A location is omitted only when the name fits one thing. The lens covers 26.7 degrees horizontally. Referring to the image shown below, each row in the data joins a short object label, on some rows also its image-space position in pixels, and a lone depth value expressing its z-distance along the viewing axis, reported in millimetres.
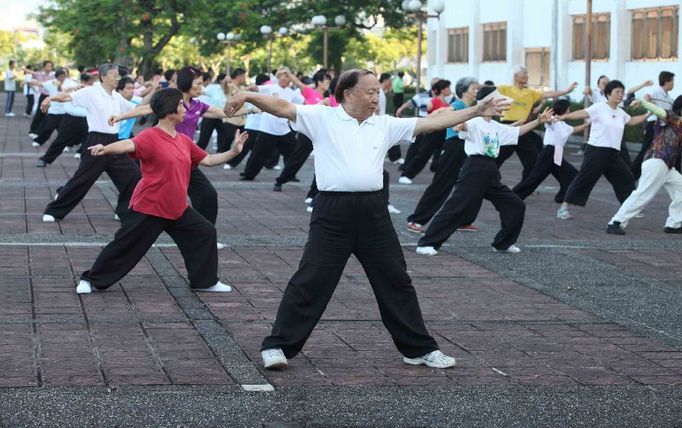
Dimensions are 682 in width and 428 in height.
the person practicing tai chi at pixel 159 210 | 10008
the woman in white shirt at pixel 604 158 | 15891
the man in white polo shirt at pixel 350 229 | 7551
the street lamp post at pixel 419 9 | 36219
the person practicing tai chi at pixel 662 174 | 14664
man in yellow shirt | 19006
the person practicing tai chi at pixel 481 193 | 12625
